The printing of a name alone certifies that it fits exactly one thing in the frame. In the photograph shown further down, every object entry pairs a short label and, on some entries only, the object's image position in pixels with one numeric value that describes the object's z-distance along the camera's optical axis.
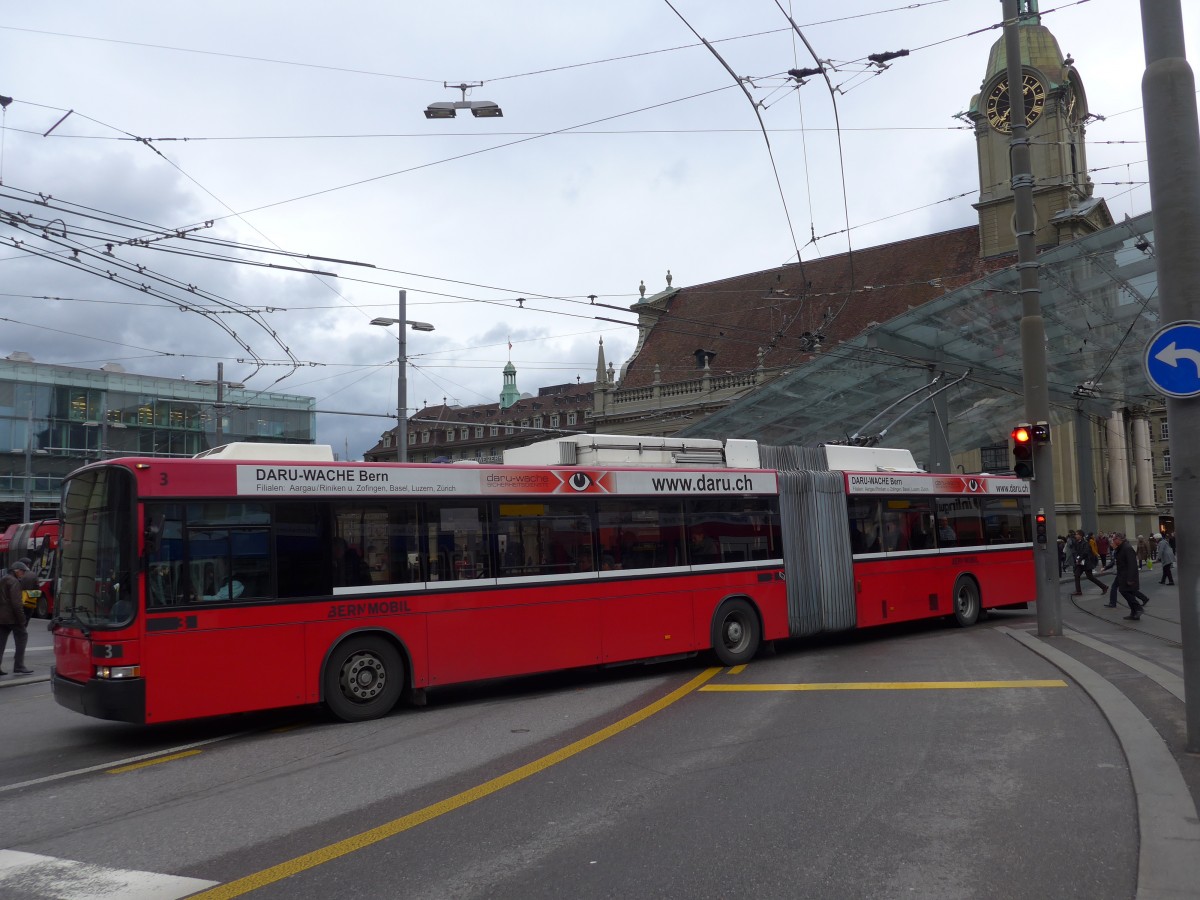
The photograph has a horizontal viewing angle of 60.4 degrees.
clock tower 53.69
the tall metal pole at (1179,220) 7.23
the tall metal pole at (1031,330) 16.39
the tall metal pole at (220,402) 27.30
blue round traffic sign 7.14
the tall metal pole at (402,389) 25.80
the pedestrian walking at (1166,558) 27.84
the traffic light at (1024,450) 16.23
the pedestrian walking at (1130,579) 18.73
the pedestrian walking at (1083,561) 28.86
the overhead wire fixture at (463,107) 13.25
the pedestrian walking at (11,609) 14.20
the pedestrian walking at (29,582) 19.17
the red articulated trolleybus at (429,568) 9.39
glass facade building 54.66
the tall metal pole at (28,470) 46.15
